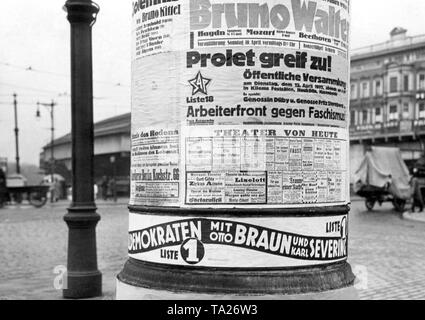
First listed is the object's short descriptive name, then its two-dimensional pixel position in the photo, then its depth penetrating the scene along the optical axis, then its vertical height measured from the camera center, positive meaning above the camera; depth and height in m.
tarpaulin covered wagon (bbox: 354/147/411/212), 27.97 -1.02
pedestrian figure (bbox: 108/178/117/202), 43.31 -2.01
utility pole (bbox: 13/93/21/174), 49.78 +1.29
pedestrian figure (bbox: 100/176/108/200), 45.01 -2.08
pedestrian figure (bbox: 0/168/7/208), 33.52 -1.52
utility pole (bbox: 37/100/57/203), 50.06 +3.32
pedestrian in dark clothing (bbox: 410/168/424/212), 26.91 -1.63
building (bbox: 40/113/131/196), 60.91 +0.42
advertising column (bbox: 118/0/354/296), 3.62 +0.04
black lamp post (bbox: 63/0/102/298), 7.30 -0.08
